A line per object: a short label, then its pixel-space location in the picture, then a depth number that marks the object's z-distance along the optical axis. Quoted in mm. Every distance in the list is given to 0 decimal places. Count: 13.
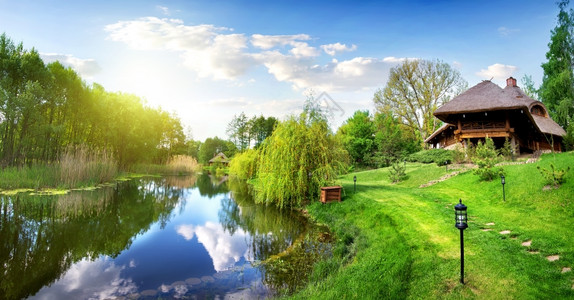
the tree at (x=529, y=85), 35438
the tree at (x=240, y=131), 56316
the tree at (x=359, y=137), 30344
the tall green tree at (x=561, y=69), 21062
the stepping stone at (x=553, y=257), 4180
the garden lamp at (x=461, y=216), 4023
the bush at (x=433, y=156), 18125
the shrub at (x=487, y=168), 10984
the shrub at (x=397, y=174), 16828
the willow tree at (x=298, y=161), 11359
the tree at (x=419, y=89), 30172
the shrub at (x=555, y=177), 7980
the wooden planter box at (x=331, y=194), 10727
